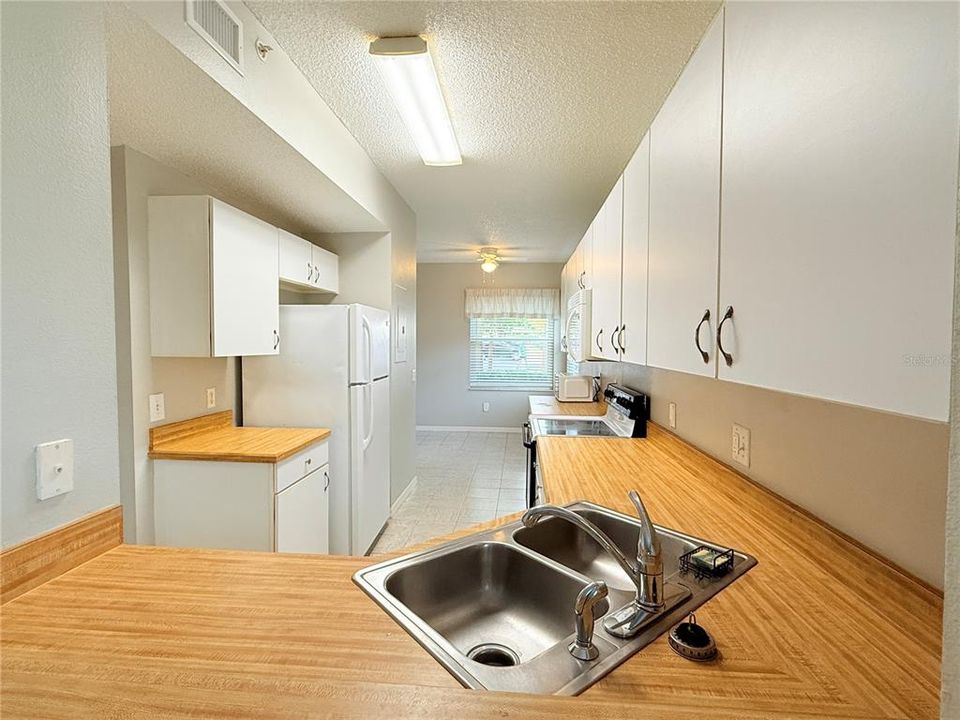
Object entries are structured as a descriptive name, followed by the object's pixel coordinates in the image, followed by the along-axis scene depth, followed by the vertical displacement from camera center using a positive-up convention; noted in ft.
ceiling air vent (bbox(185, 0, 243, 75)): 4.27 +3.21
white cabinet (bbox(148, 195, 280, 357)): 6.76 +1.05
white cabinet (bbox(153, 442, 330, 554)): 6.96 -2.55
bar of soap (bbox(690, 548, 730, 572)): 3.26 -1.62
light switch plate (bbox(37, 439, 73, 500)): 2.64 -0.77
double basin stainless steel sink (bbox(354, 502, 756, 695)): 2.81 -1.93
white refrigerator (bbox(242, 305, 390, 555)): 9.03 -0.97
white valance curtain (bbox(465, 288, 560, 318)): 21.56 +2.00
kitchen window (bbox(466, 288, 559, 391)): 22.03 -0.40
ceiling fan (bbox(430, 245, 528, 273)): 17.62 +3.90
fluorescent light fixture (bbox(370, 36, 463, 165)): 5.36 +3.59
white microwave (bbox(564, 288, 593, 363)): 9.32 +0.44
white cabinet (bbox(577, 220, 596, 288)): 9.37 +1.97
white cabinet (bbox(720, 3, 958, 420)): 1.61 +0.66
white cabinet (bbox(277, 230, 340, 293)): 8.91 +1.71
